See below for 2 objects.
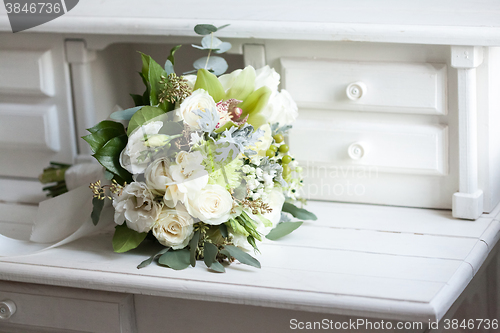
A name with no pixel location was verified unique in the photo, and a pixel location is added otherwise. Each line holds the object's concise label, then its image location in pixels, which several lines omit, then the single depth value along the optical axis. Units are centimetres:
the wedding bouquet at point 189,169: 176
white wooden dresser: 174
